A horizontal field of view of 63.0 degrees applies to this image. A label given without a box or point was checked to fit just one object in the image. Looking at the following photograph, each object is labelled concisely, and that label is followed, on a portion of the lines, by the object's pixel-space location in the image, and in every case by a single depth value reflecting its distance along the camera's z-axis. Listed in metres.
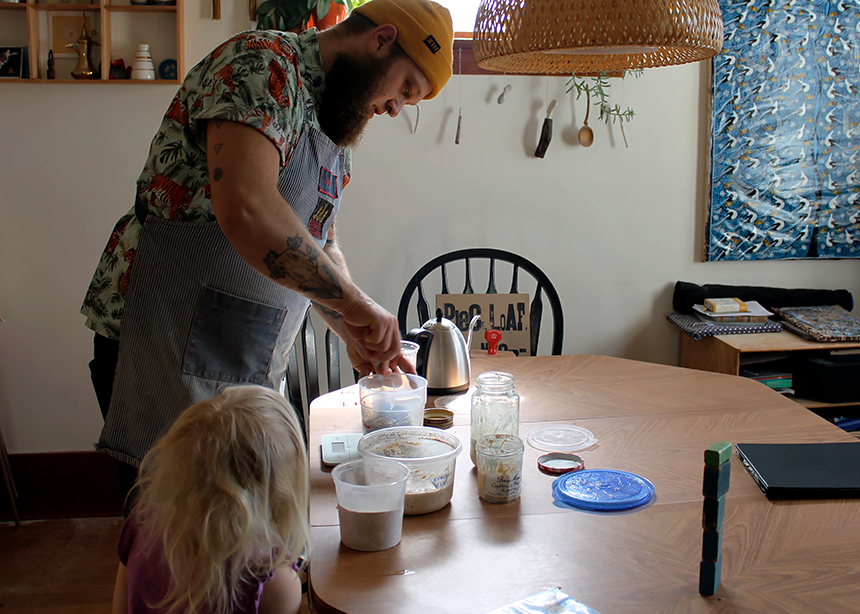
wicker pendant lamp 1.24
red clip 2.21
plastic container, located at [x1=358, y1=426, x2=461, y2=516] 1.06
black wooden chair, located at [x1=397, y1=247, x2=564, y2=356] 2.41
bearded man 1.16
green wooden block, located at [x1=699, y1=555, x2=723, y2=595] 0.83
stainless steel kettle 1.71
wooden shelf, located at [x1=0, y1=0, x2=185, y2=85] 2.55
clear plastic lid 1.35
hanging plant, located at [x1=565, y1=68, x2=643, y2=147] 2.85
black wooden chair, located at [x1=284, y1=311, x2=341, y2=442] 2.04
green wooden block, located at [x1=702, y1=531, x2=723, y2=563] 0.83
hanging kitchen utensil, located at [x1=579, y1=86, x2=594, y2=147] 2.87
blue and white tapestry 2.84
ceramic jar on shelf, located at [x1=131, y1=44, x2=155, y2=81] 2.59
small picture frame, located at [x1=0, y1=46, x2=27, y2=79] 2.58
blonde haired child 0.87
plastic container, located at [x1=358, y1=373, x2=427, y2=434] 1.36
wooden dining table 0.84
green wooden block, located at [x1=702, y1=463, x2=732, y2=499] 0.82
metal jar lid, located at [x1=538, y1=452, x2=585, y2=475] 1.23
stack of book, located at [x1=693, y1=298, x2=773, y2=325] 2.77
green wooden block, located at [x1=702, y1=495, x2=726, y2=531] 0.83
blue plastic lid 1.08
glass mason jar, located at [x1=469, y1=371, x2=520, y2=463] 1.28
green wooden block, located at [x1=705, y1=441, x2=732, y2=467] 0.81
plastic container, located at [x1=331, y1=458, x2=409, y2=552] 0.95
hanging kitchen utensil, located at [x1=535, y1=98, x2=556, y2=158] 2.82
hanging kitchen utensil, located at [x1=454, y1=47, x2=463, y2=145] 2.82
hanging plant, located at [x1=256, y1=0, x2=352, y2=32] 2.55
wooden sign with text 2.53
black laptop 1.09
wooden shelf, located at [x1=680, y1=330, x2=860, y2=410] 2.54
